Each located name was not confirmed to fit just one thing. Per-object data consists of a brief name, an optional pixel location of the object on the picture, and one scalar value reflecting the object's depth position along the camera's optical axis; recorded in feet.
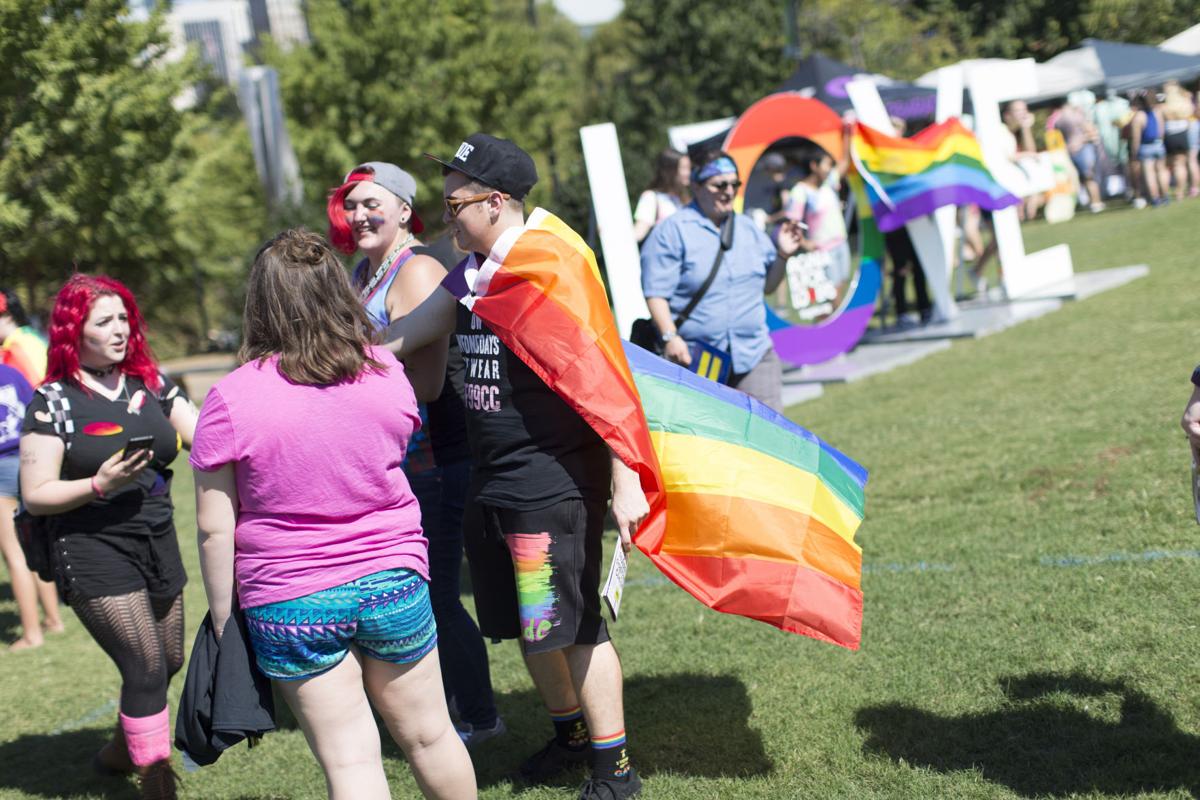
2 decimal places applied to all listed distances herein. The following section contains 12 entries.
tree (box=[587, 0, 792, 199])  134.41
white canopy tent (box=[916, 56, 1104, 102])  89.97
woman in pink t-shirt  10.07
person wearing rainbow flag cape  12.34
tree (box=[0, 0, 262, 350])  47.16
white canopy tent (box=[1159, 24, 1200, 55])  96.02
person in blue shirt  20.98
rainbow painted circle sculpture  37.32
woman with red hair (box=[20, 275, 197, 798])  14.07
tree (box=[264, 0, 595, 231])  89.25
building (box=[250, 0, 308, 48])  506.07
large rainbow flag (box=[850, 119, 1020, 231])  40.63
